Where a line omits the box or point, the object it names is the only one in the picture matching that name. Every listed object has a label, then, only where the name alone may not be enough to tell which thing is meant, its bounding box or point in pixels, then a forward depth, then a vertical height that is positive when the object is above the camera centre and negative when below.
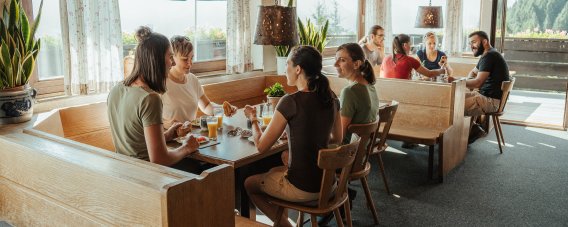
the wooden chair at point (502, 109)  5.36 -0.67
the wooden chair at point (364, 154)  3.03 -0.69
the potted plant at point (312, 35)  6.00 +0.14
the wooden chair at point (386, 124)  3.49 -0.54
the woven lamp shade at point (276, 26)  3.21 +0.13
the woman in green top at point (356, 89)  3.23 -0.26
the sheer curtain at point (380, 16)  7.54 +0.46
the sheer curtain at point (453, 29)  7.43 +0.26
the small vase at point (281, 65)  5.70 -0.20
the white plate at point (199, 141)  2.91 -0.52
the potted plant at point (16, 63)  2.82 -0.09
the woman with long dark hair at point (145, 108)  2.38 -0.28
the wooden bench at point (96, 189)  1.76 -0.53
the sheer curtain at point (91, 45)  3.79 +0.02
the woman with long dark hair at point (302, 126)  2.61 -0.40
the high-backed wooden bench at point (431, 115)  4.49 -0.62
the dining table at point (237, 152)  2.64 -0.55
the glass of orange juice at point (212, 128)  3.03 -0.47
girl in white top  3.39 -0.29
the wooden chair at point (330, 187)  2.51 -0.74
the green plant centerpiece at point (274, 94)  3.68 -0.34
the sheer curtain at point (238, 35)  5.29 +0.12
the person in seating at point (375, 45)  5.89 +0.02
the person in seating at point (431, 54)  6.12 -0.08
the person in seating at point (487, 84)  5.48 -0.39
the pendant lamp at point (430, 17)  6.97 +0.41
